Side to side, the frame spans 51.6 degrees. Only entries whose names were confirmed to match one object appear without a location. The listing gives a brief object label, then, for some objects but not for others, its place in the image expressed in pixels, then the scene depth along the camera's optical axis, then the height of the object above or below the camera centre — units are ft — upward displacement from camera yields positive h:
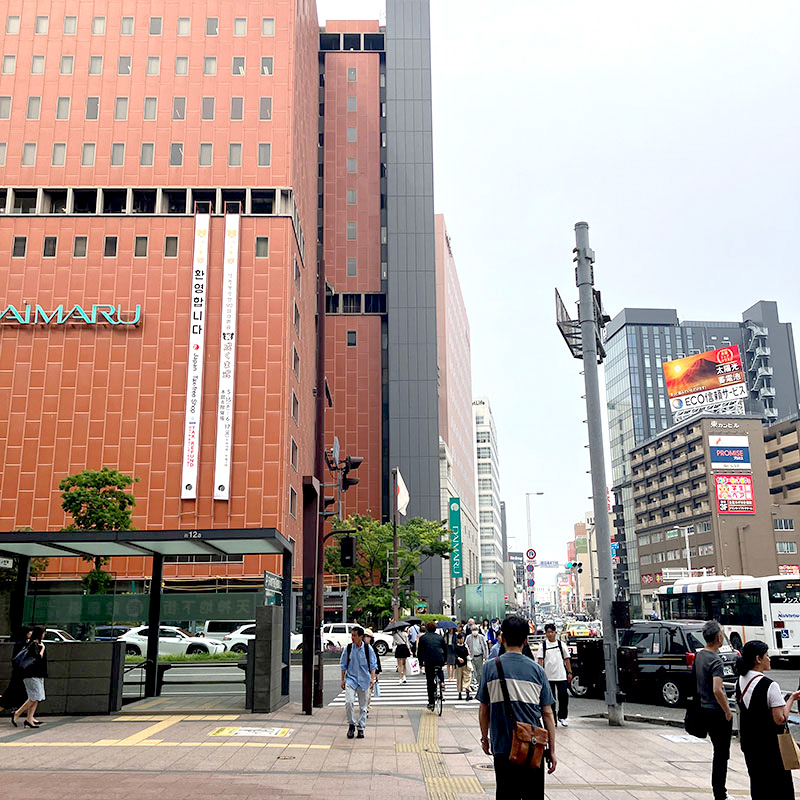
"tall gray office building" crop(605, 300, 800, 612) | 495.41 +143.45
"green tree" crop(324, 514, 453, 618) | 176.96 +9.93
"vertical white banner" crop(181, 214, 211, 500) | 160.97 +47.67
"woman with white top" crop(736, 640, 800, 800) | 23.11 -3.60
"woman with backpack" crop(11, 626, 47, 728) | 47.52 -3.89
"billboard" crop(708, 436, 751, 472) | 310.04 +52.98
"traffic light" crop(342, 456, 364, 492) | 70.53 +11.54
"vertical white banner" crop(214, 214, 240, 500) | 160.56 +46.92
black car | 61.52 -4.38
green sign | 290.76 +20.03
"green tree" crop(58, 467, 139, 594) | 139.13 +16.99
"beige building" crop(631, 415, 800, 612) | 301.43 +34.05
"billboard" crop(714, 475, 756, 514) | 303.27 +36.36
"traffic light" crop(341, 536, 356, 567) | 61.00 +3.57
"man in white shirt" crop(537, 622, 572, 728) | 48.60 -3.99
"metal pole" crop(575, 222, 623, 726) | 51.57 +9.86
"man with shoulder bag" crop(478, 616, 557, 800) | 19.76 -2.89
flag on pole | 167.73 +20.65
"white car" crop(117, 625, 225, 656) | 98.32 -4.76
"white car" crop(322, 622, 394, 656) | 126.52 -5.52
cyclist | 57.36 -3.82
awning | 55.06 +4.09
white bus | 100.27 -1.46
